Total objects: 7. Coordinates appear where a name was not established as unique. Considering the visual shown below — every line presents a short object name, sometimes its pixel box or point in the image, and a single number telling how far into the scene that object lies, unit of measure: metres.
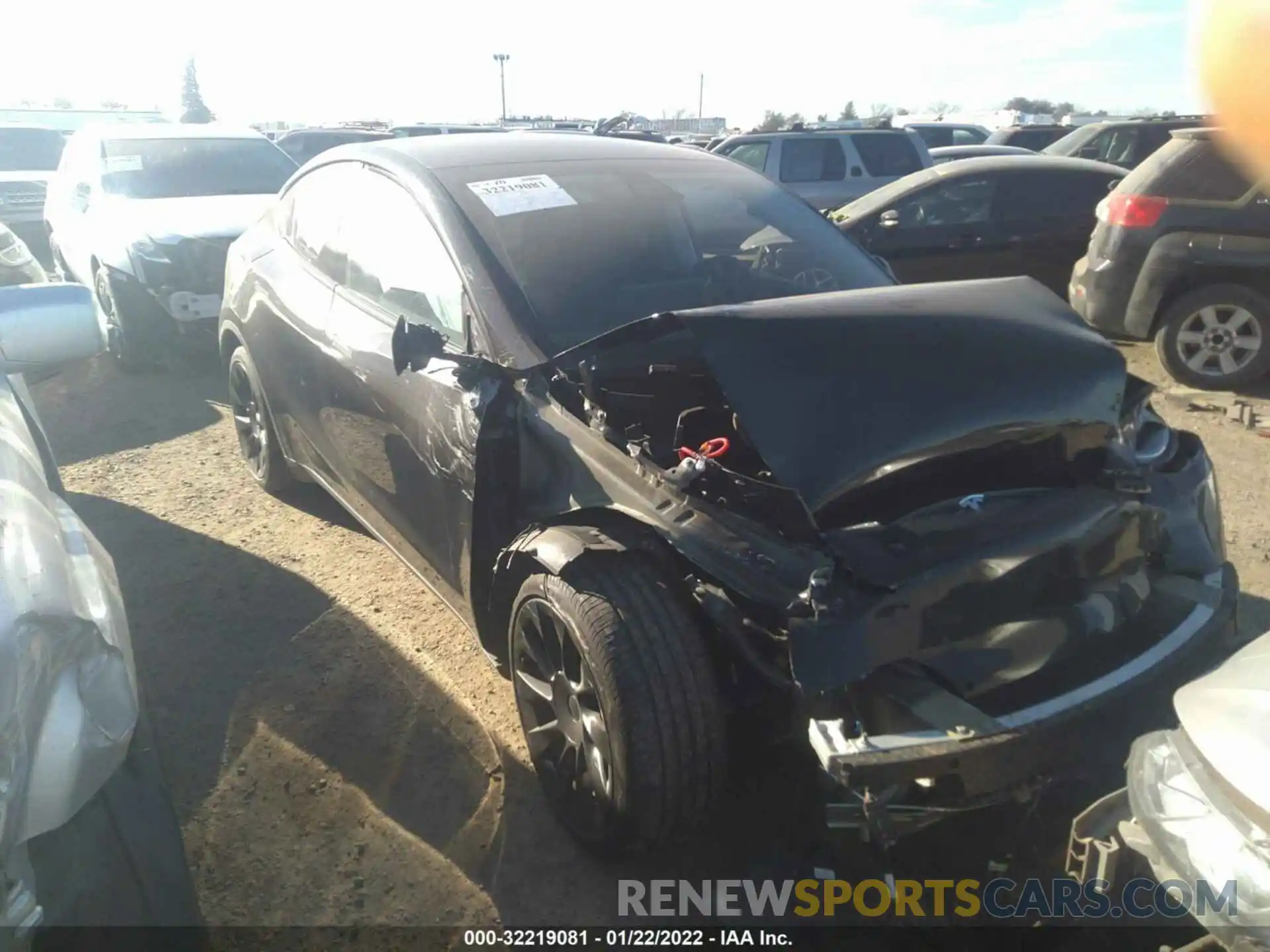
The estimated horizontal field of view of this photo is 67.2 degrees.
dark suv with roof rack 13.23
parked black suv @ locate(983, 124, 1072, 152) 17.19
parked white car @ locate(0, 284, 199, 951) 1.47
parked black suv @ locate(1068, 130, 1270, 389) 6.22
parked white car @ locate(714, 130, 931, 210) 11.51
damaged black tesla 2.07
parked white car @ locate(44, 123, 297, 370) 6.79
